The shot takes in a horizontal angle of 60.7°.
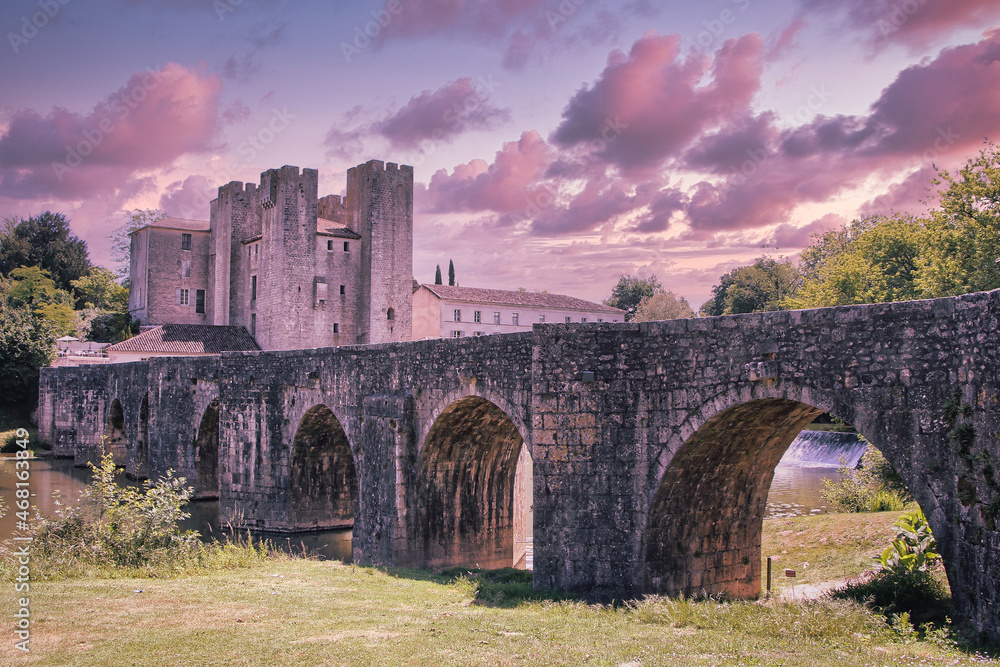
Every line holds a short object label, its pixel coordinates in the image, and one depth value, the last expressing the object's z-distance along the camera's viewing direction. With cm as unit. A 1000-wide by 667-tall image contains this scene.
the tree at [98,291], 7669
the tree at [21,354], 5166
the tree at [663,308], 8256
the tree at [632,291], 10550
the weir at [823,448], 3656
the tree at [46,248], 8031
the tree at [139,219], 7825
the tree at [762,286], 7506
